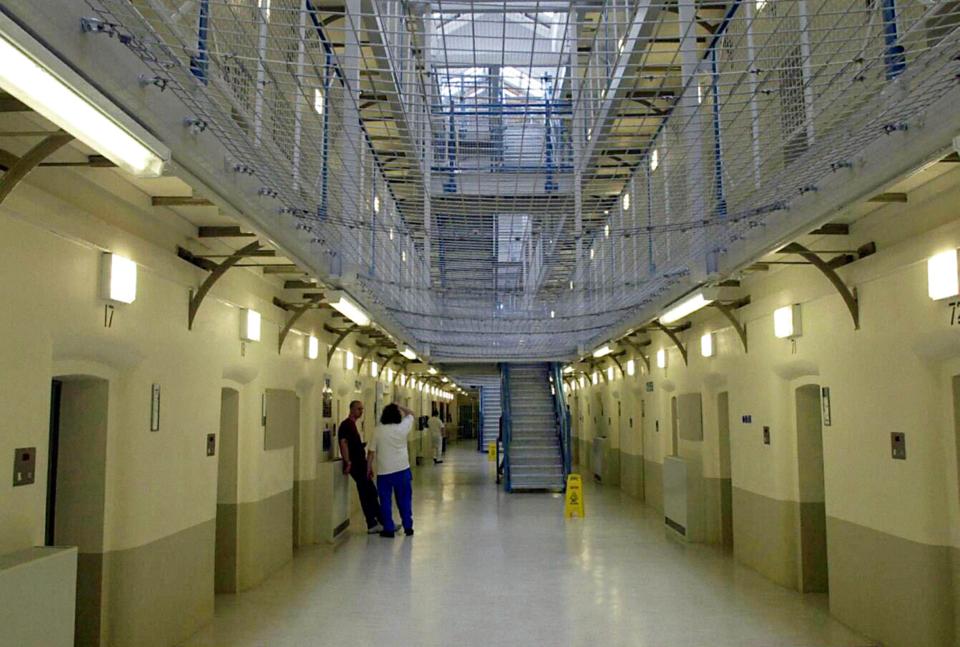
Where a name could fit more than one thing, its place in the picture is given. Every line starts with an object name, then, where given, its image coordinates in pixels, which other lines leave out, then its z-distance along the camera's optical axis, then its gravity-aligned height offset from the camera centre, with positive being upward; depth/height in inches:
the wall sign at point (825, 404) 199.0 -0.3
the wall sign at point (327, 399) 319.0 +3.3
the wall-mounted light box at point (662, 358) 361.1 +21.0
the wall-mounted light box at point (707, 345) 291.0 +21.6
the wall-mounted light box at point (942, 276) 140.6 +22.5
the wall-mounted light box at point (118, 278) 140.5 +23.3
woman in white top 327.9 -23.9
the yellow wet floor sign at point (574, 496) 364.8 -41.7
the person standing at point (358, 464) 330.0 -23.9
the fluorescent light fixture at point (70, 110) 63.8 +26.8
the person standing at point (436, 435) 760.3 -27.6
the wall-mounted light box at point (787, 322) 212.2 +21.7
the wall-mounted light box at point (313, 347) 290.8 +22.1
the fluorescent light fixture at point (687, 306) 190.4 +25.1
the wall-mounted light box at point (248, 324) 213.6 +22.3
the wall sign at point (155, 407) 163.9 +0.3
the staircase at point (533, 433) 473.1 -17.1
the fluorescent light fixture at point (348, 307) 191.8 +25.4
